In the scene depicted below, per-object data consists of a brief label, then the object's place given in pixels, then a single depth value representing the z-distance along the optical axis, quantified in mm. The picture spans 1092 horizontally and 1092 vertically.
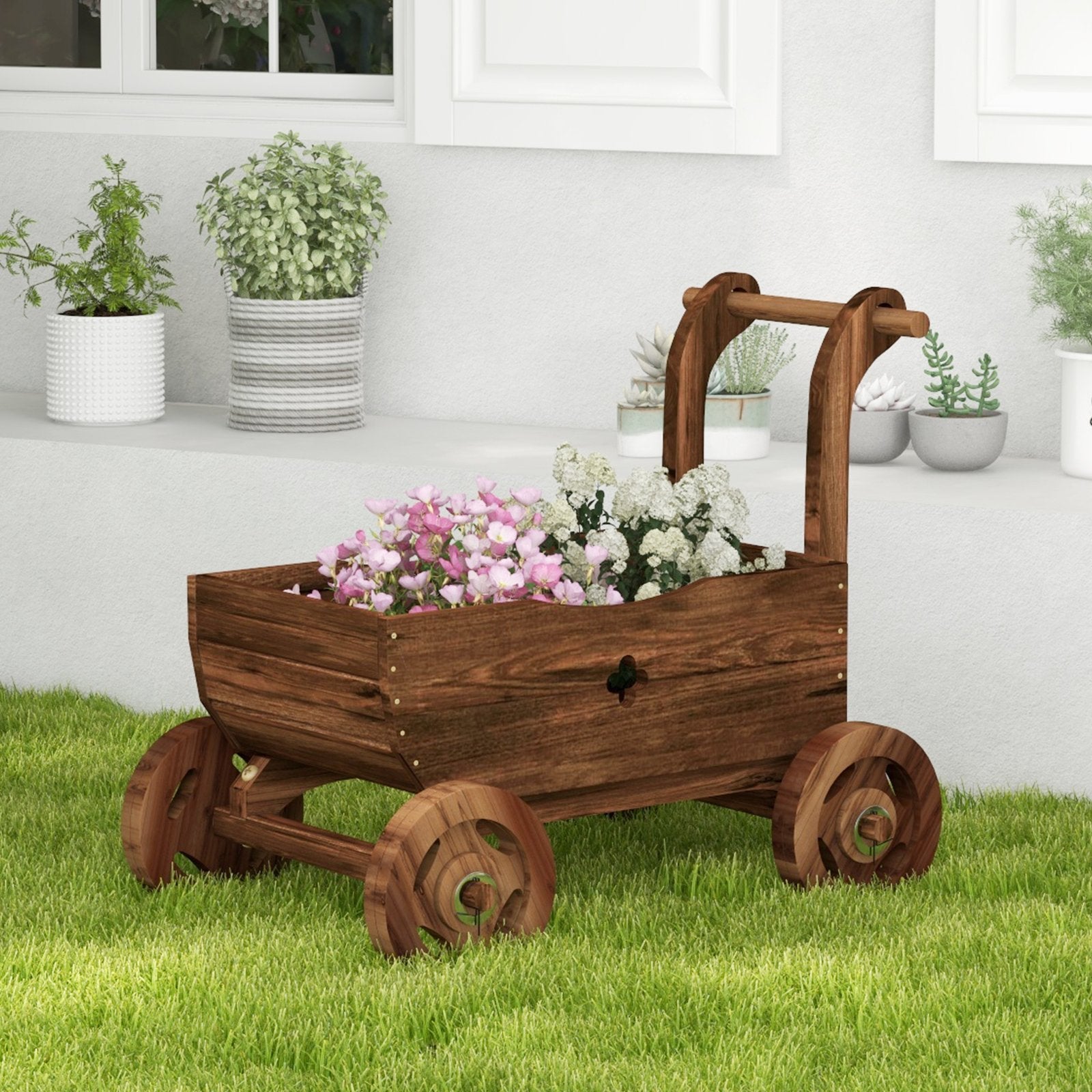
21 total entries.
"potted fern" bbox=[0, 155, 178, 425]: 6937
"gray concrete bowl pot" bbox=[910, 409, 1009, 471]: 5889
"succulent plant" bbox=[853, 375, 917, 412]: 6122
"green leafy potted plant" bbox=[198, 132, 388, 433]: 6677
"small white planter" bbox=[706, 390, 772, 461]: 6174
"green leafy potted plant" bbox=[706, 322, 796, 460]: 6181
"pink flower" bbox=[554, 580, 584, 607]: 4403
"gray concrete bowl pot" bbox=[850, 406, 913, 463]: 6106
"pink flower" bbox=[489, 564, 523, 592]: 4266
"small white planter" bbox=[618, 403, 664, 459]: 6187
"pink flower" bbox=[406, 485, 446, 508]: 4510
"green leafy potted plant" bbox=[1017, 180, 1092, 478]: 5671
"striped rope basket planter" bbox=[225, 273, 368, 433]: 6735
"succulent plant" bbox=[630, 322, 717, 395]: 6259
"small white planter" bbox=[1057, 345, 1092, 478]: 5684
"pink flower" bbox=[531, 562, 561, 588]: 4328
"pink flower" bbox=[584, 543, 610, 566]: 4442
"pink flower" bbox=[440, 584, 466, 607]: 4260
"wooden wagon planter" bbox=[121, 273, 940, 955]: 4104
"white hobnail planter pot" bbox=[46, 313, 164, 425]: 6924
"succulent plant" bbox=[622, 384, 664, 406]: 6233
